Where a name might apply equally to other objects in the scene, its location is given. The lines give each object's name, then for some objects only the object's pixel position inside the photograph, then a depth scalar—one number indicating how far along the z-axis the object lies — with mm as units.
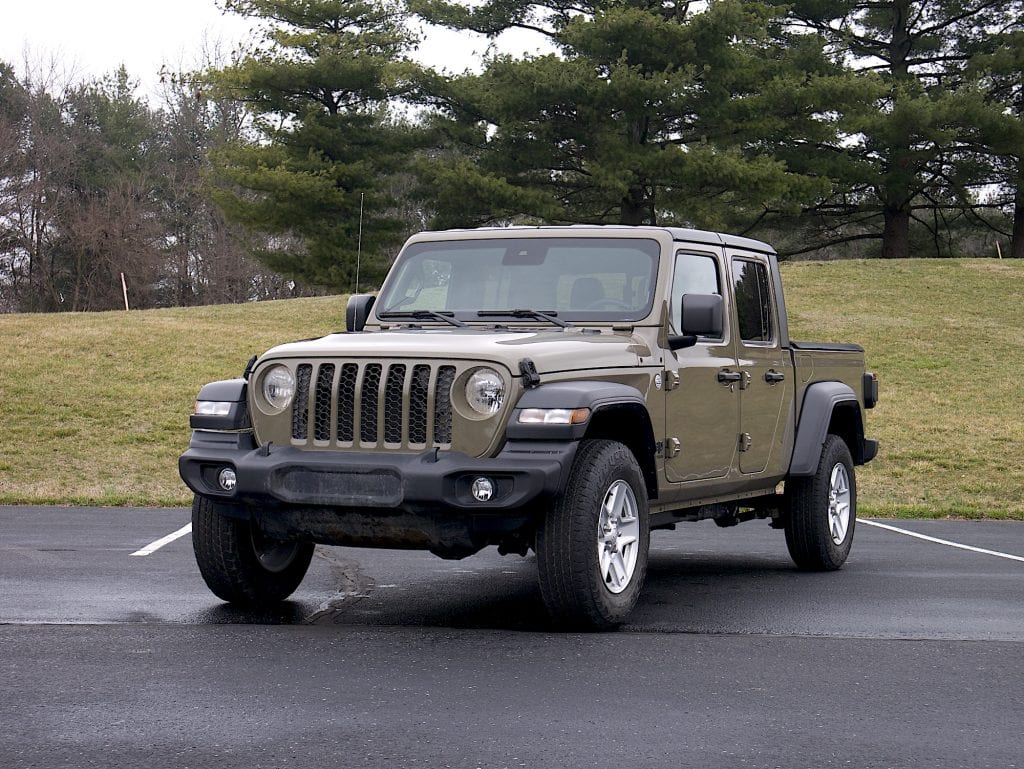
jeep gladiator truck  6547
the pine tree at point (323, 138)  39562
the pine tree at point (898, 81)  41406
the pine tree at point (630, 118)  34562
